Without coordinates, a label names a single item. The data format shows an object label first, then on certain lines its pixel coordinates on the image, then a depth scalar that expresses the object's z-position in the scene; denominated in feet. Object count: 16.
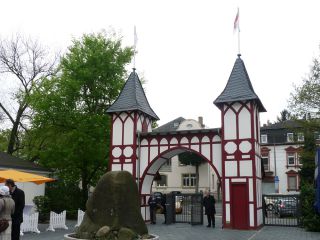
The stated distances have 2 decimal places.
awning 50.16
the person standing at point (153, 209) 72.49
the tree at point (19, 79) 101.60
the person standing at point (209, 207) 66.13
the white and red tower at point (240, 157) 64.64
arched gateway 65.41
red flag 76.48
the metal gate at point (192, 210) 68.74
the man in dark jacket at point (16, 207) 34.81
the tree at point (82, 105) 82.69
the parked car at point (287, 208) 82.28
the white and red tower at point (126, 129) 74.90
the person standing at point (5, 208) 30.55
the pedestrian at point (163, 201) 75.98
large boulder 35.63
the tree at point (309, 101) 81.56
